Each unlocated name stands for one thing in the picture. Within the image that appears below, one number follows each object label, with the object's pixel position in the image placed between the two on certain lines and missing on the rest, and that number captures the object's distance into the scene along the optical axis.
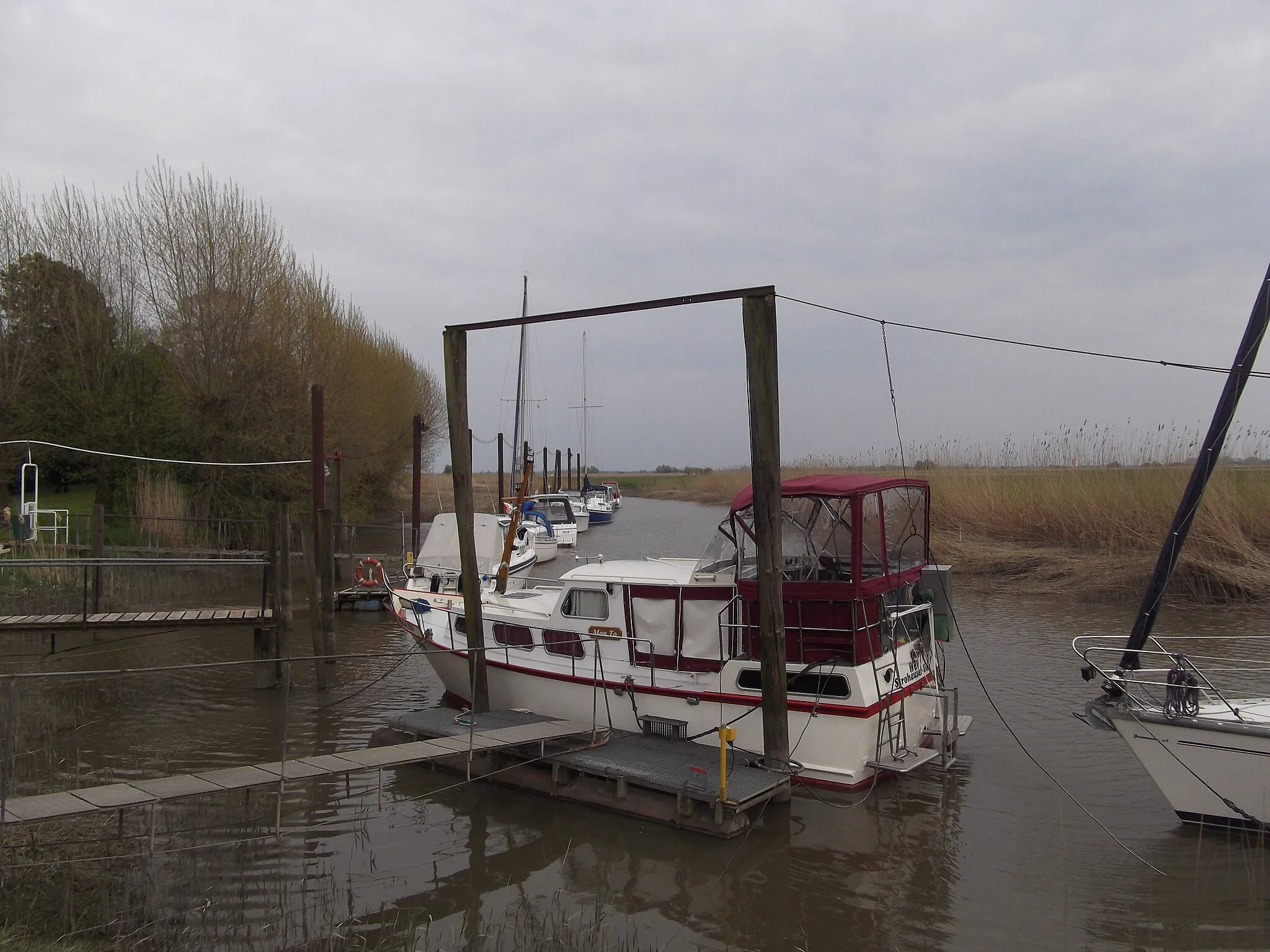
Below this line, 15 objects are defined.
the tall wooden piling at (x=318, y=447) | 16.89
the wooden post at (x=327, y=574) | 15.22
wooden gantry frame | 9.02
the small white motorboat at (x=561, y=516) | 41.75
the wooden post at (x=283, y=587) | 14.40
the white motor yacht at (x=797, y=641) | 9.73
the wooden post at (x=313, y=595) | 15.94
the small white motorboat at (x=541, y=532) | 34.56
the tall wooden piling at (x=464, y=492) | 11.61
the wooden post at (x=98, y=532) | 17.58
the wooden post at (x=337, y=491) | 22.50
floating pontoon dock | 8.66
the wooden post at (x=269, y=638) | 14.87
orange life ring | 20.42
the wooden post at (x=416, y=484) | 27.05
